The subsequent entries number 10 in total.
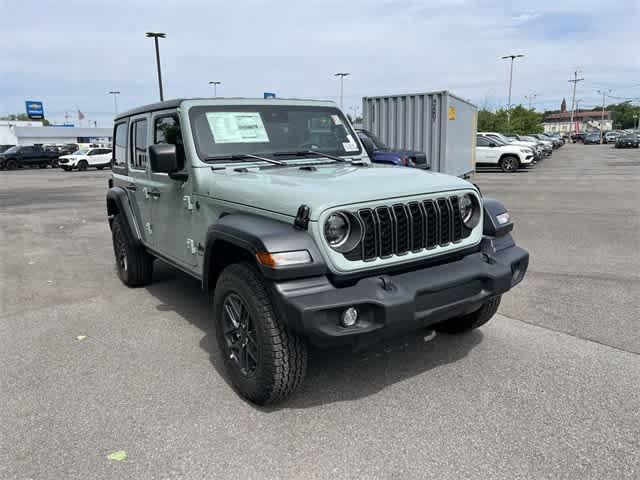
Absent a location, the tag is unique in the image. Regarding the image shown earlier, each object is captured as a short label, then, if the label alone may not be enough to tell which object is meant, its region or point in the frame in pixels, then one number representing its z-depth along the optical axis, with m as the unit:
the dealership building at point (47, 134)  69.94
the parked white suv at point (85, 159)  34.31
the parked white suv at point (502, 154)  23.31
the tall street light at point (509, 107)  52.51
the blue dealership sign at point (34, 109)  84.69
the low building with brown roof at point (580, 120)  164.38
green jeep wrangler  2.94
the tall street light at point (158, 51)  30.66
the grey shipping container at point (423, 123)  14.43
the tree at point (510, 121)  49.79
